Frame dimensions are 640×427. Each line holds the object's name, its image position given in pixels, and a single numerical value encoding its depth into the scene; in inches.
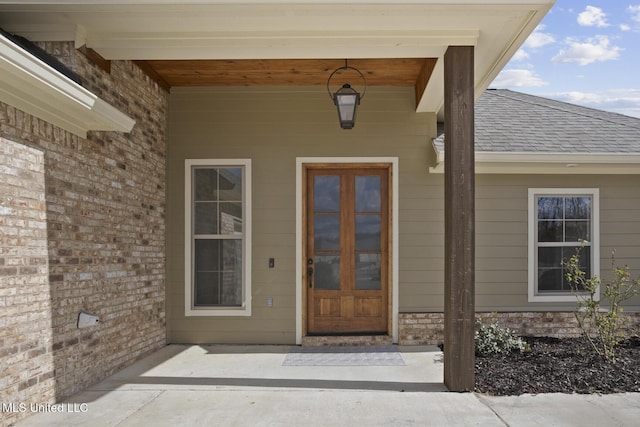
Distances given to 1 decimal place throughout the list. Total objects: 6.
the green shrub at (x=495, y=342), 226.1
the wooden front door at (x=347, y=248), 265.6
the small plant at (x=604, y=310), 216.1
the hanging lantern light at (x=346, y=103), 225.6
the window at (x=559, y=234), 269.4
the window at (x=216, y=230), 264.8
